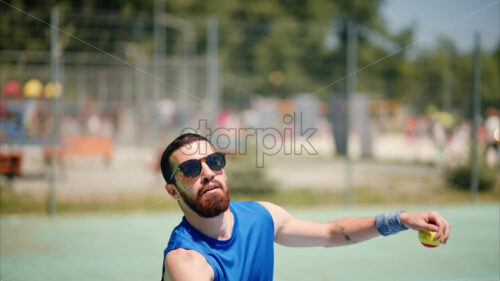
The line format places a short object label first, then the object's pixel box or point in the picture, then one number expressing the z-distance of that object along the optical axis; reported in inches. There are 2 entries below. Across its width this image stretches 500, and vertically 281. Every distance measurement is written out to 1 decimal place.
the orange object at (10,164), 406.3
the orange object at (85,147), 462.9
